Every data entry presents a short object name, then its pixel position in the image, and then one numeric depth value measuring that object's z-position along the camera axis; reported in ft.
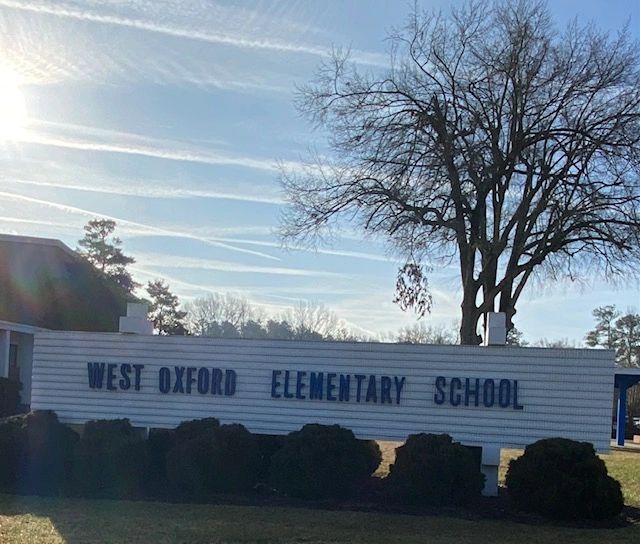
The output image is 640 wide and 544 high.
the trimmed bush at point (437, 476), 39.06
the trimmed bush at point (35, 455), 43.24
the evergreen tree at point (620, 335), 190.50
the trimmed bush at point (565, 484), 36.83
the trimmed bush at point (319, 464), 40.37
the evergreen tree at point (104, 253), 180.65
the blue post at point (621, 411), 97.79
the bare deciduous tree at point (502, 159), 62.23
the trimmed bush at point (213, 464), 41.29
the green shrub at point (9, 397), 82.07
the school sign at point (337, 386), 42.80
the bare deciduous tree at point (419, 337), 173.47
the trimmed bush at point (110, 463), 43.01
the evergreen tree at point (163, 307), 184.96
